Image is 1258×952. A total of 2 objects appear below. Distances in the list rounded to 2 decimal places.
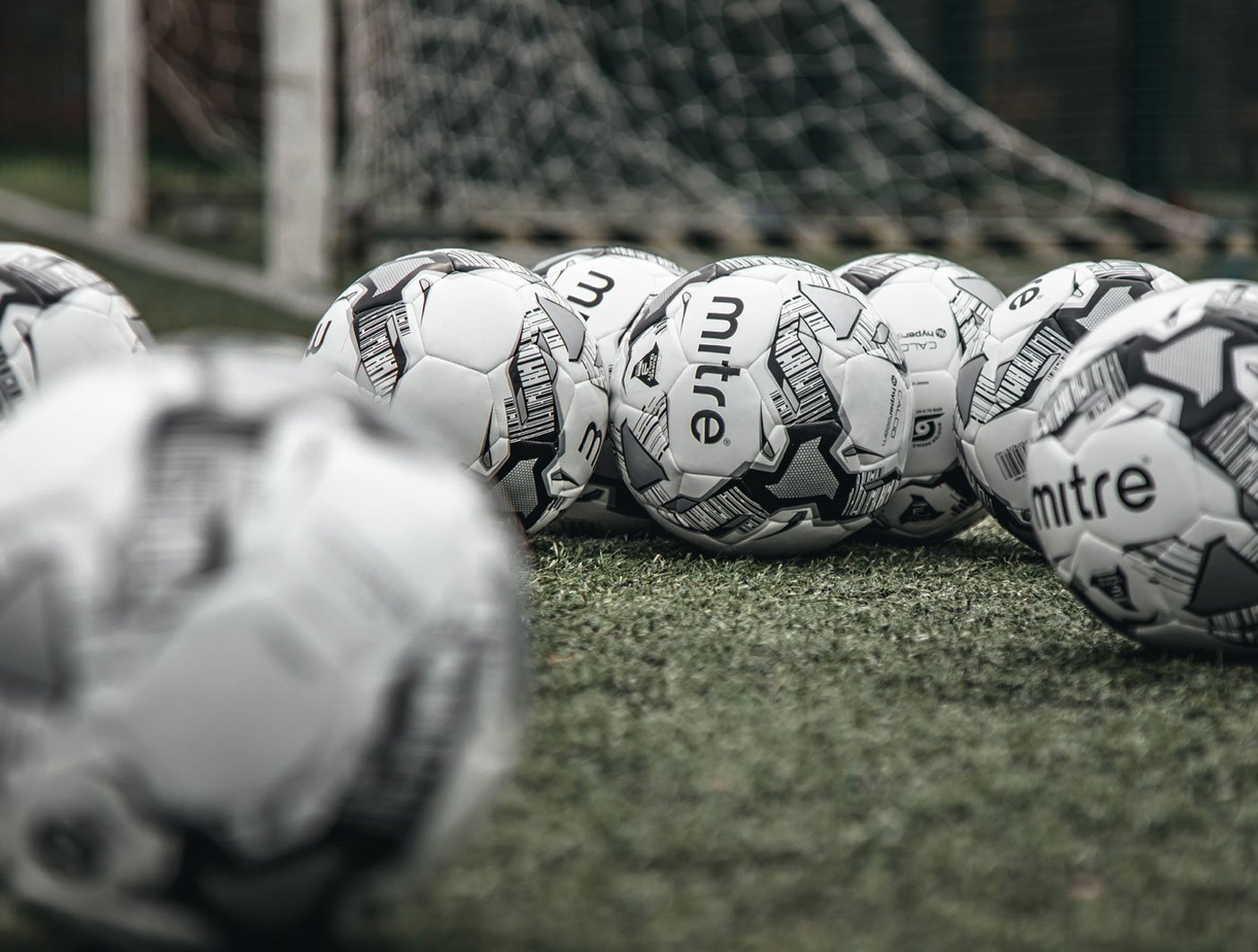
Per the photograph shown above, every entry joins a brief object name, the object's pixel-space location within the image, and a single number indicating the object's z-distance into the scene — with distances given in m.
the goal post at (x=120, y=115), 10.19
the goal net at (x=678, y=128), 8.96
